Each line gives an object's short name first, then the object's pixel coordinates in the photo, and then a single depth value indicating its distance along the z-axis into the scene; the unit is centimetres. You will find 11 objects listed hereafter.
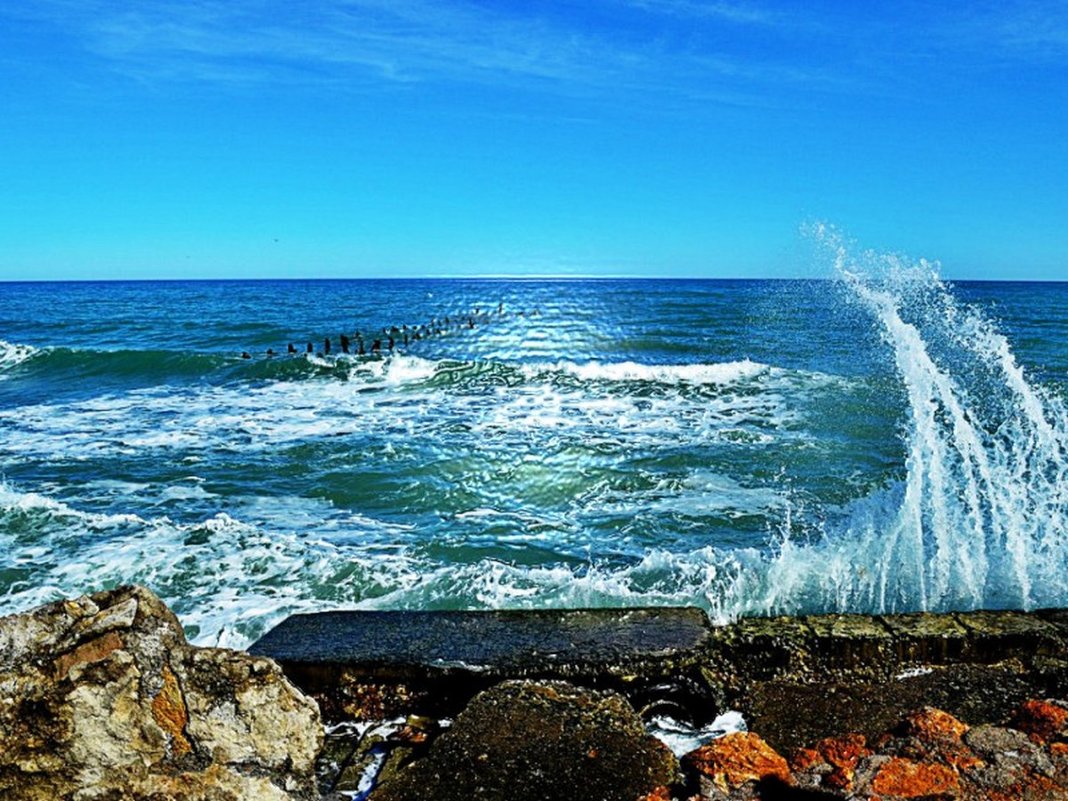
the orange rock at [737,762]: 239
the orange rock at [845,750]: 244
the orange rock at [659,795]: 237
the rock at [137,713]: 212
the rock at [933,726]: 252
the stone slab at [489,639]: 333
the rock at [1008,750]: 233
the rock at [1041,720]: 248
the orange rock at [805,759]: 245
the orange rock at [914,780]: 223
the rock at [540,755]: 246
